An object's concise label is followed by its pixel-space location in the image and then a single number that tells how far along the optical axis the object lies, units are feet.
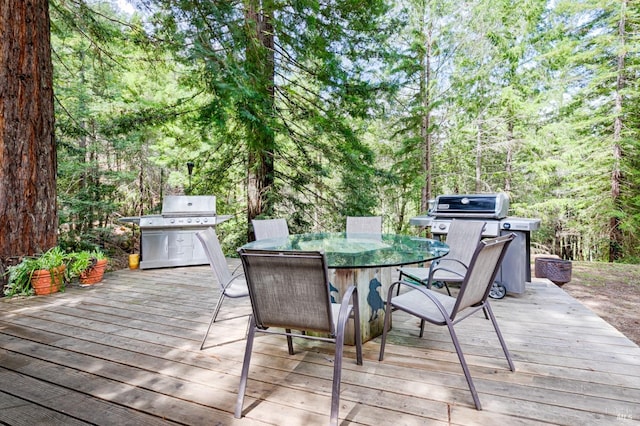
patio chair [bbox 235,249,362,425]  4.35
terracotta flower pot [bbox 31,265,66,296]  11.22
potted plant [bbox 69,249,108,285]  12.44
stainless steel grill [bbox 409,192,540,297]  10.56
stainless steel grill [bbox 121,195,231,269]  15.32
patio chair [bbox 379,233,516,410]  5.01
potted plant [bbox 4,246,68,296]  11.02
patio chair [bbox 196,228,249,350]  6.84
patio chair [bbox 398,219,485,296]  8.53
